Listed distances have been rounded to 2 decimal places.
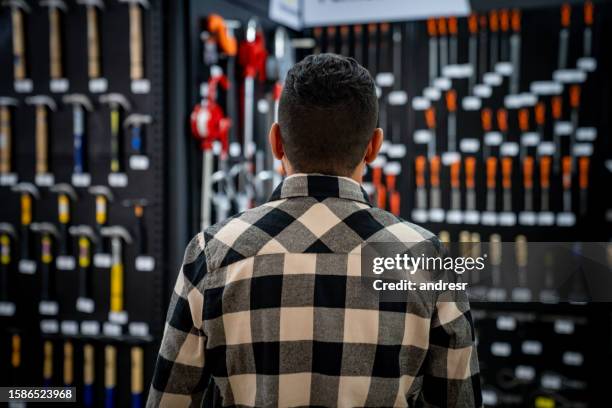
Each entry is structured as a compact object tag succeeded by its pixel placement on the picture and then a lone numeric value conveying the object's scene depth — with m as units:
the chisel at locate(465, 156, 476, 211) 4.36
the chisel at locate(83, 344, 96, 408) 3.43
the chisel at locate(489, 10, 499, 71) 4.30
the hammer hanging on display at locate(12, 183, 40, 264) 3.51
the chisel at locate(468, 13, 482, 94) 4.35
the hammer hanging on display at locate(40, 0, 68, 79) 3.42
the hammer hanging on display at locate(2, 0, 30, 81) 3.50
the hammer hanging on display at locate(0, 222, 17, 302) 3.57
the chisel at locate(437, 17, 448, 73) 4.41
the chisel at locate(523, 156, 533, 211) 4.23
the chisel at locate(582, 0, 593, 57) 4.09
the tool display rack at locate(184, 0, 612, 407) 4.08
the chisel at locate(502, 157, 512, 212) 4.27
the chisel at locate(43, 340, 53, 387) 3.51
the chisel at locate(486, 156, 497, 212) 4.31
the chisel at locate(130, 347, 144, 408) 3.36
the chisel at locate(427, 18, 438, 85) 4.43
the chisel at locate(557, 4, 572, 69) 4.14
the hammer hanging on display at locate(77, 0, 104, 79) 3.36
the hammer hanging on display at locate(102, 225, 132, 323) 3.34
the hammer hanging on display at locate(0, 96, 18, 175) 3.56
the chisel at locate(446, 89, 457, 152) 4.39
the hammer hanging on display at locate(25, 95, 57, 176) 3.48
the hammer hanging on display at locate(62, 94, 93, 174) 3.38
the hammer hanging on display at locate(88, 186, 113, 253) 3.35
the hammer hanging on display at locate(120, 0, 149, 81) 3.28
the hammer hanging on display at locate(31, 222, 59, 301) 3.48
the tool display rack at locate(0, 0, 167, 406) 3.30
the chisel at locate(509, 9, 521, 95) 4.25
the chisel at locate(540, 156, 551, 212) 4.19
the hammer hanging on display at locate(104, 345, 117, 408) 3.39
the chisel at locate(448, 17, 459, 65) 4.39
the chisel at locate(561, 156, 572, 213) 4.14
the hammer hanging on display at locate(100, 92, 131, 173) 3.31
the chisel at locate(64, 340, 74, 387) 3.47
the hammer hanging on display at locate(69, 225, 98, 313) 3.40
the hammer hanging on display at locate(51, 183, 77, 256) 3.41
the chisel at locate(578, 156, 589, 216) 4.12
